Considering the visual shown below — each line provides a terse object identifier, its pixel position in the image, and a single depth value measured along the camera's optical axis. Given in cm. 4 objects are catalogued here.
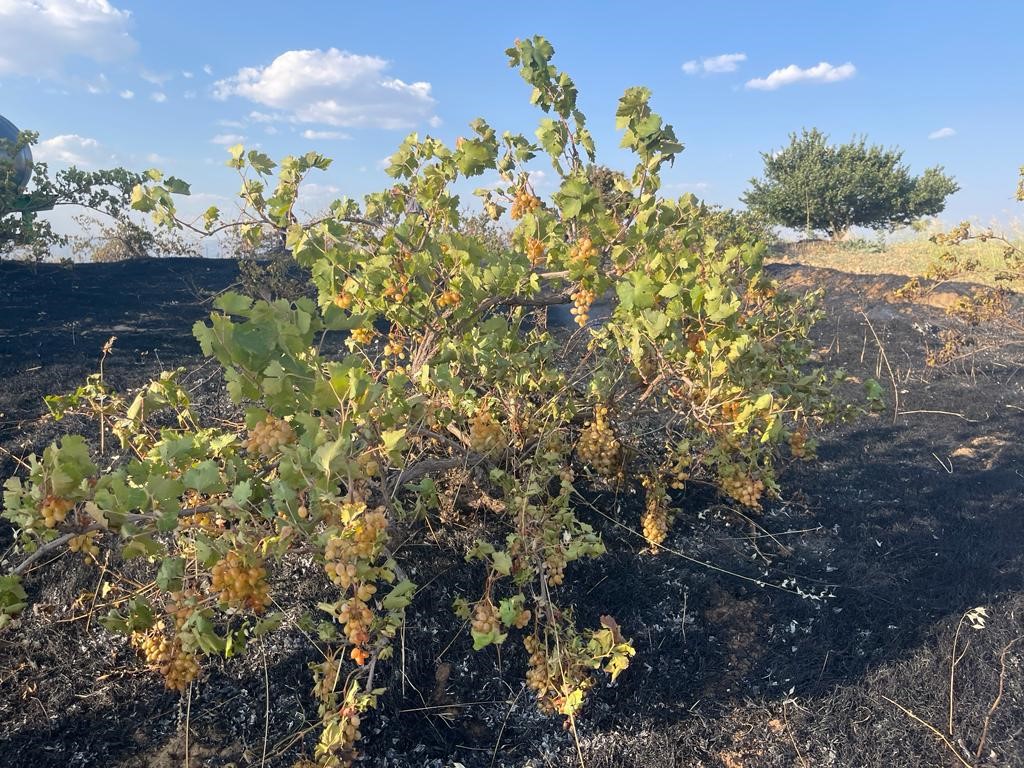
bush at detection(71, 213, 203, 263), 980
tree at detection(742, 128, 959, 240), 1697
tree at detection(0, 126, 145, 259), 738
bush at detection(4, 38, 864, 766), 146
